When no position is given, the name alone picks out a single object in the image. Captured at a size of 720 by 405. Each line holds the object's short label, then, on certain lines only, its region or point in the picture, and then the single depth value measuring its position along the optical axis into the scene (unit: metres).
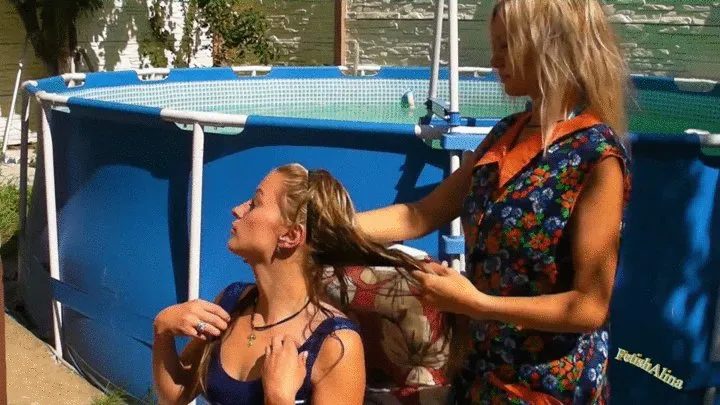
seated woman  2.09
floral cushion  2.32
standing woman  1.86
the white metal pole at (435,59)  4.98
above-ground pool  3.39
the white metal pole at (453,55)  3.79
